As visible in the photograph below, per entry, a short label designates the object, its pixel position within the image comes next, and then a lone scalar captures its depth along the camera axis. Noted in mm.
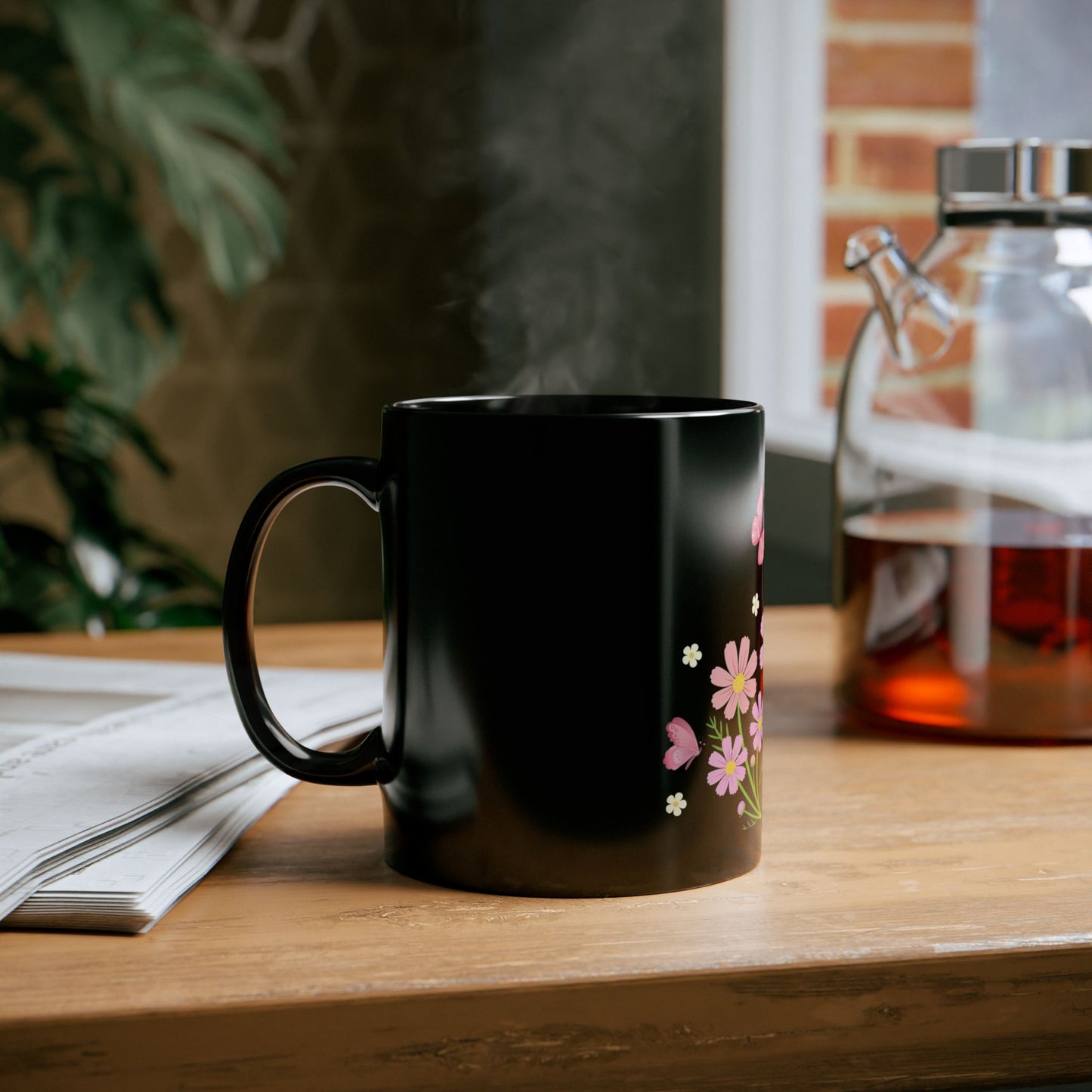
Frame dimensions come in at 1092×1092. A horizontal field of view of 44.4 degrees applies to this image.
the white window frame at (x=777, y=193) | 1572
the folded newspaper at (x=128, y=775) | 401
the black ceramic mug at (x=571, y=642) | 415
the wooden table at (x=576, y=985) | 353
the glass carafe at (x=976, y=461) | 601
